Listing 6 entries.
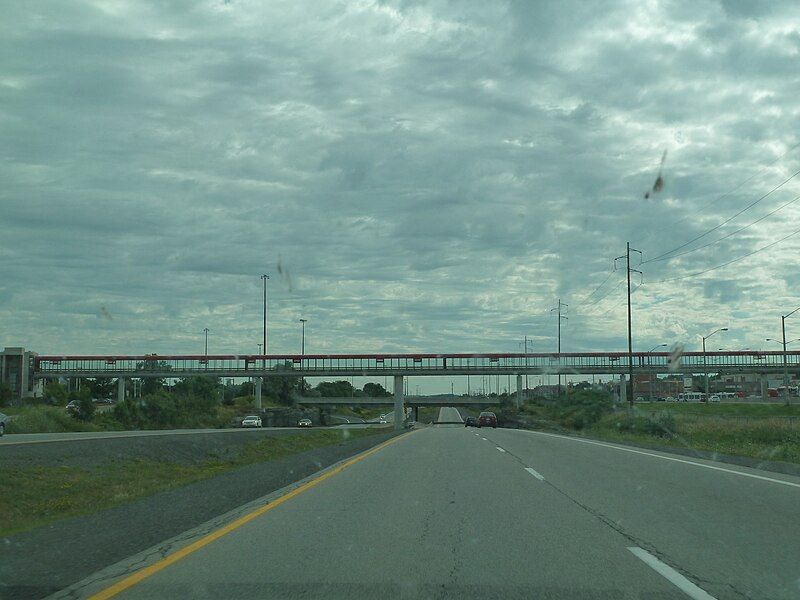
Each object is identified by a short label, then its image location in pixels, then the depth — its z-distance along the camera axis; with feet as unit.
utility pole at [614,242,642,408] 214.28
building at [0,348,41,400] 348.79
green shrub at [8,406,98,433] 174.30
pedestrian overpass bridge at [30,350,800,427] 336.90
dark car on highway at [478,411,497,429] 249.96
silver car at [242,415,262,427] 266.86
